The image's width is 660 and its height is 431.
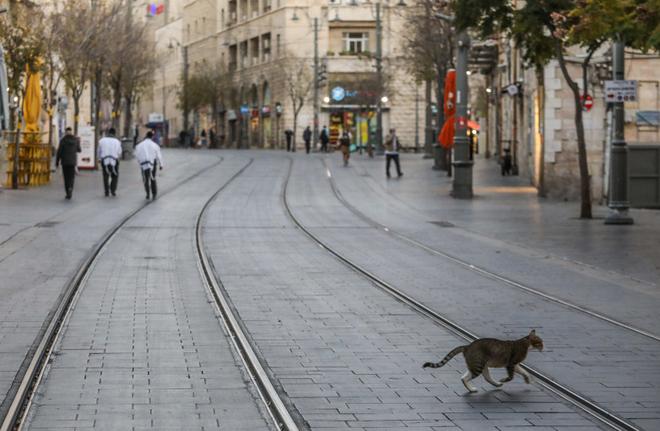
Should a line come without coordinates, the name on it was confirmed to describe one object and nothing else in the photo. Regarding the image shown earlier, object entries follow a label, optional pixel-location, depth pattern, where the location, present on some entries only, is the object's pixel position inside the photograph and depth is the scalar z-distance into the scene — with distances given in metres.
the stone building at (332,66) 89.00
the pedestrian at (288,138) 82.62
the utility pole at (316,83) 86.62
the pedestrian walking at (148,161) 33.97
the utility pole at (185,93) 104.81
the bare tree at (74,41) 47.72
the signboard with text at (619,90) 25.39
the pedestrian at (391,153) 45.84
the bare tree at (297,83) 87.69
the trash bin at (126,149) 64.19
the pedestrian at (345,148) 55.62
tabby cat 9.01
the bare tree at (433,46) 49.84
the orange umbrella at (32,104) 40.16
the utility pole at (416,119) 87.44
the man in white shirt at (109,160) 34.97
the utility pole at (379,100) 71.31
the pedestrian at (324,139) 78.38
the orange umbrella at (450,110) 41.12
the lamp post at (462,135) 35.03
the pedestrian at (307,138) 75.31
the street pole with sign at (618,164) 25.80
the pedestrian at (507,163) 47.72
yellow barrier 38.47
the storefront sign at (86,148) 49.03
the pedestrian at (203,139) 103.50
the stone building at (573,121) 33.88
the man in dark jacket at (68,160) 33.25
